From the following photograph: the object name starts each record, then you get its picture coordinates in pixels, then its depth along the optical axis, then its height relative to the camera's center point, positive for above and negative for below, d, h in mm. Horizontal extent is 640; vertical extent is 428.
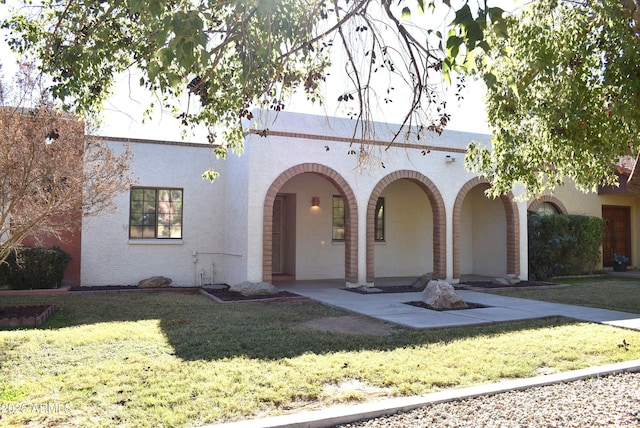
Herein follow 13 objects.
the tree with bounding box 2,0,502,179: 5262 +2270
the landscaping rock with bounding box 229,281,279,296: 11445 -1059
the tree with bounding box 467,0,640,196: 6527 +2165
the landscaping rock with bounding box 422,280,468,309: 9969 -1095
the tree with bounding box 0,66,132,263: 7652 +1248
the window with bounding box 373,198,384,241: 16406 +766
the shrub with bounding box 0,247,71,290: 12016 -671
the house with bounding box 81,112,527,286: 12703 +841
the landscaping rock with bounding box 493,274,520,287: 14281 -1039
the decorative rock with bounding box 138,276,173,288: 13117 -1045
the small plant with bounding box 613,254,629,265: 19108 -545
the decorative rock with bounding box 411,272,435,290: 13375 -1008
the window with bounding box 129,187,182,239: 13820 +842
